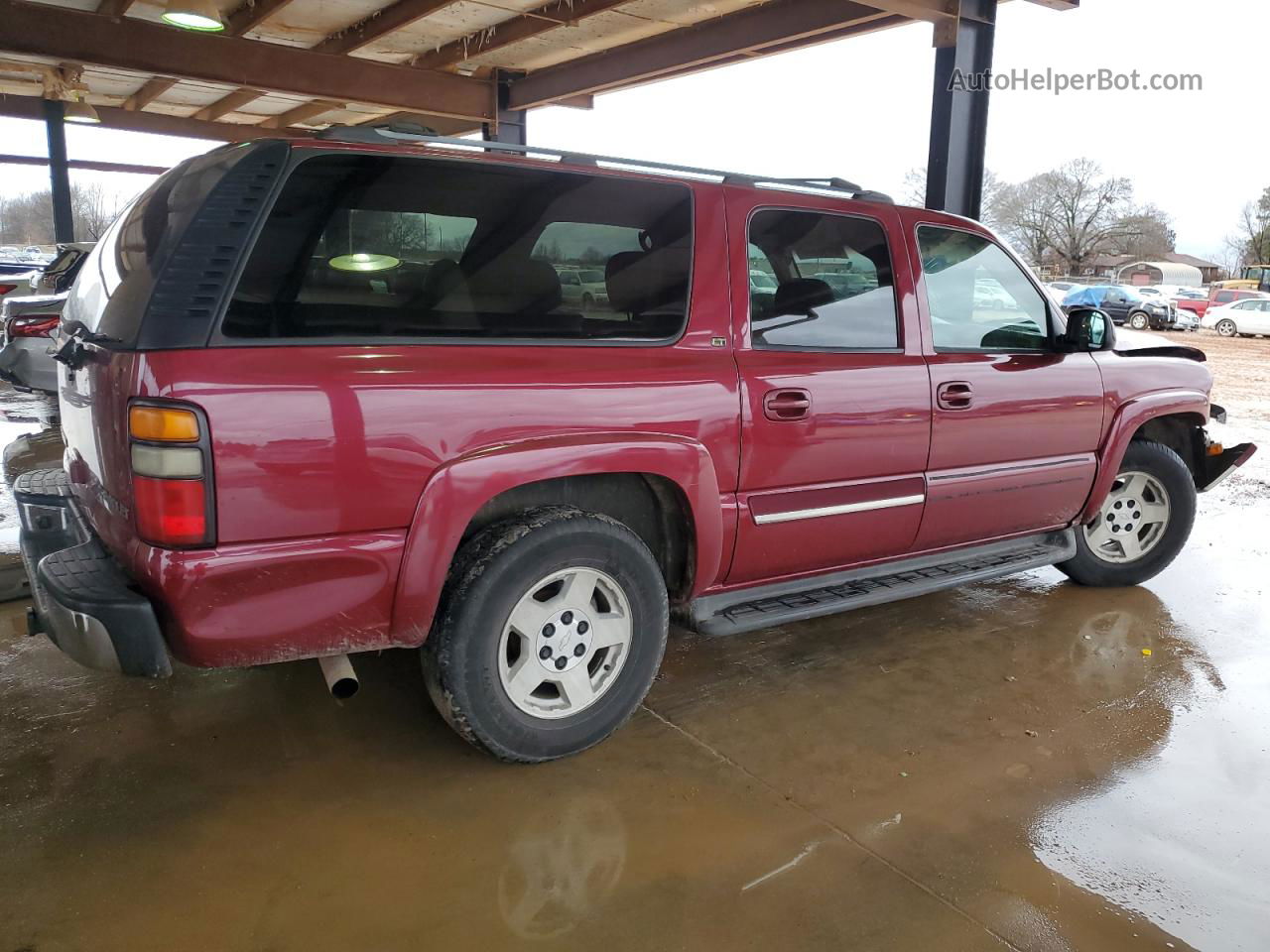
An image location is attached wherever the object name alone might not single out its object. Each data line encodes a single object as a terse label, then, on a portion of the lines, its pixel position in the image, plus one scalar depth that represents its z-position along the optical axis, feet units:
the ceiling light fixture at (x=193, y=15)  21.08
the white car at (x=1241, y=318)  89.61
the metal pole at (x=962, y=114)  20.40
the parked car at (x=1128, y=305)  93.61
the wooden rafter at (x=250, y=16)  24.59
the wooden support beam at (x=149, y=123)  42.37
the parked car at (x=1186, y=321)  97.96
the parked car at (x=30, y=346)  21.09
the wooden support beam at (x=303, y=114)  39.29
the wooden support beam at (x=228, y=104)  37.06
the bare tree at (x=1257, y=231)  189.67
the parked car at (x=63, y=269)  26.96
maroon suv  7.23
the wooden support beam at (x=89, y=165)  44.16
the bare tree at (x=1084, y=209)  244.63
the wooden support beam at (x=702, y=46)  22.18
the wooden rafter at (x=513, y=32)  24.29
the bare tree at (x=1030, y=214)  237.86
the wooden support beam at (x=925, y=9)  19.15
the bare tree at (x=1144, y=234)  246.47
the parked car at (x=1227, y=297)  97.14
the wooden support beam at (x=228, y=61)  25.46
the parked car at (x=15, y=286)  39.32
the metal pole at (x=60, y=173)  41.22
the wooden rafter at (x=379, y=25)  24.52
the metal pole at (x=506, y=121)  32.71
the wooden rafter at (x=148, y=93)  36.66
